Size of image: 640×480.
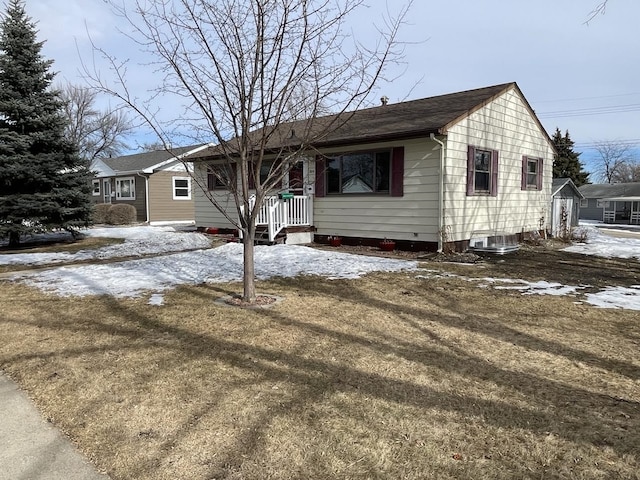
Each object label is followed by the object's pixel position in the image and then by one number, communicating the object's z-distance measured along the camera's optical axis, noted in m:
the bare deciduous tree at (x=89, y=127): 38.31
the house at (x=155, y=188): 23.67
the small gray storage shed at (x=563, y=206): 15.65
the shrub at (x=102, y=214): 23.36
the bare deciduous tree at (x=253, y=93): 5.27
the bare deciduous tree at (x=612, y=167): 62.53
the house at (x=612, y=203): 37.59
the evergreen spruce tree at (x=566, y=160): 40.78
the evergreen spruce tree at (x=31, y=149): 12.59
